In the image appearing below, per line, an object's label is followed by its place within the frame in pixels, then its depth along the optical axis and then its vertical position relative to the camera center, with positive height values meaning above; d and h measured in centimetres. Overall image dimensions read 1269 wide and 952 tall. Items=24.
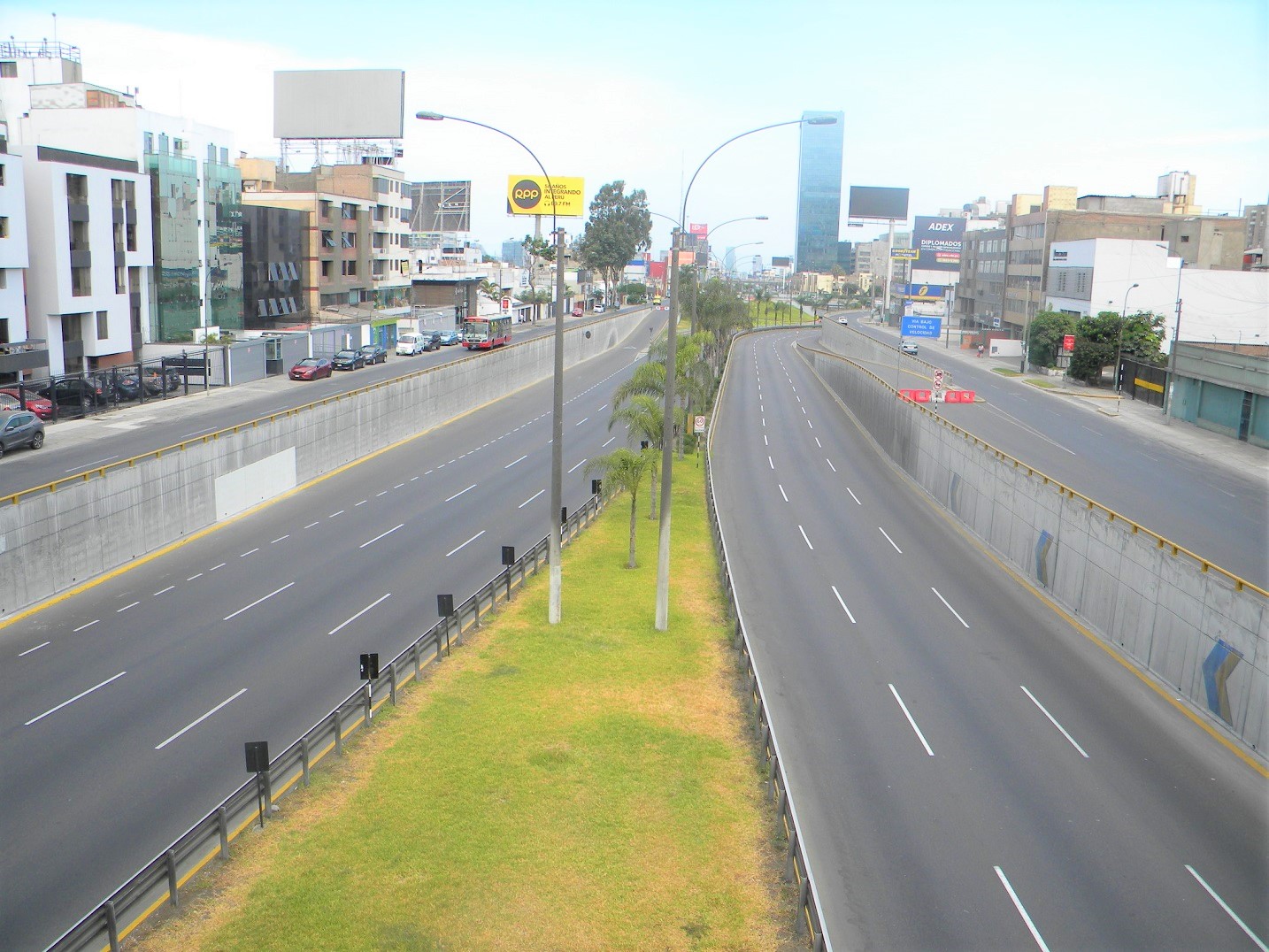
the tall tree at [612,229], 16088 +1250
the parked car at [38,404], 4566 -514
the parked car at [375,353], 7475 -384
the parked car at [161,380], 5478 -466
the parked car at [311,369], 6506 -449
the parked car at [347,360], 7106 -422
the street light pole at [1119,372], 6507 -307
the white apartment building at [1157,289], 8419 +334
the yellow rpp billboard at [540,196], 12592 +1390
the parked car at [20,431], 3897 -544
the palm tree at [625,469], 3039 -472
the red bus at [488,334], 8569 -256
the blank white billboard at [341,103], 9838 +1885
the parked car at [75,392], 4756 -476
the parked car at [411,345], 8306 -350
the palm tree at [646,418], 3528 -373
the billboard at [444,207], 13788 +1302
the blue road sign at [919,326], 6981 -48
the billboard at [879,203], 16088 +1800
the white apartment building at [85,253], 5316 +209
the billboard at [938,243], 16300 +1226
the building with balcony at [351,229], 8956 +660
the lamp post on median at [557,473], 2381 -391
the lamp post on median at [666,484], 2395 -412
